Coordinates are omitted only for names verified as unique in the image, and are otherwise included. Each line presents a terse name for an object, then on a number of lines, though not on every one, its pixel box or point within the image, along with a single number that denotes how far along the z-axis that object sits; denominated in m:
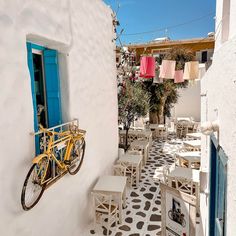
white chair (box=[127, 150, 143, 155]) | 8.34
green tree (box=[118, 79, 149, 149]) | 9.68
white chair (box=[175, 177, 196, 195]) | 6.20
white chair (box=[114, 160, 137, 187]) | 7.03
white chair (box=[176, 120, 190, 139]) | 13.32
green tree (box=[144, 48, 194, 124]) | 13.30
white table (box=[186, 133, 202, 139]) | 11.12
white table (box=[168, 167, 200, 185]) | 6.25
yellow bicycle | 3.17
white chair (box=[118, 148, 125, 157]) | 8.27
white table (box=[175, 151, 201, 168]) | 7.74
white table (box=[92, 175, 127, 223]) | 5.26
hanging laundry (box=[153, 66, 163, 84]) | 11.14
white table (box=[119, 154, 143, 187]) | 7.27
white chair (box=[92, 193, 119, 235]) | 5.10
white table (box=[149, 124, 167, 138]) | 13.28
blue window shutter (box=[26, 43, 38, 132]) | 3.47
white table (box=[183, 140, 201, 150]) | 9.13
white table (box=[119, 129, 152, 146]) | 10.68
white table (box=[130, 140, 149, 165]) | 9.12
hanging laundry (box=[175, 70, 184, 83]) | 10.82
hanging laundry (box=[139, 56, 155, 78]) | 9.16
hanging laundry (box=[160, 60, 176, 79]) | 9.81
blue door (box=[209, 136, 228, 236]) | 2.00
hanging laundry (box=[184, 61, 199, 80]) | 9.89
